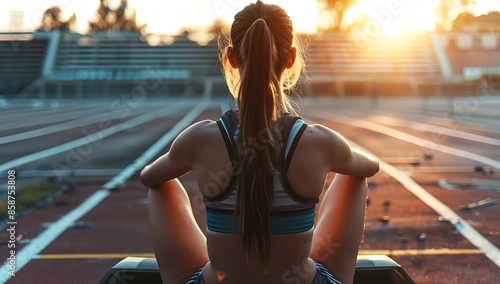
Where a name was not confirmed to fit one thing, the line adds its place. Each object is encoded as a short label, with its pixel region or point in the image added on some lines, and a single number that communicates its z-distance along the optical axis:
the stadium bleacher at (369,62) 54.38
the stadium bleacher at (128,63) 52.22
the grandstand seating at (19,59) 49.34
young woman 1.79
